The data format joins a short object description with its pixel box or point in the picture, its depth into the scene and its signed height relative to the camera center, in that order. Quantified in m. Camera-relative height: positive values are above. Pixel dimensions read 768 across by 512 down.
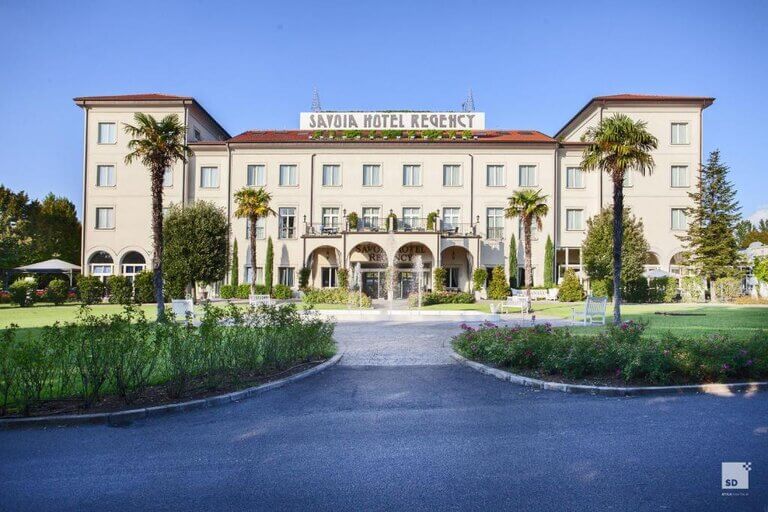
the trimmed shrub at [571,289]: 31.81 -1.19
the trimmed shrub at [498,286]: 32.50 -1.11
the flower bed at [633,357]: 7.77 -1.49
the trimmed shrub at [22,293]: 27.48 -1.69
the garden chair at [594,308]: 16.45 -1.27
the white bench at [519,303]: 20.34 -1.46
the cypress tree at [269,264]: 35.12 +0.30
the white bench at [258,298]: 22.83 -1.48
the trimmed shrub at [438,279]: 31.91 -0.61
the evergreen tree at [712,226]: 32.88 +3.47
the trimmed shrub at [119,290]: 30.17 -1.55
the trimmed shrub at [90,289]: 30.72 -1.55
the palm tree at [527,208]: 26.82 +3.72
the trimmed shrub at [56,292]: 29.55 -1.70
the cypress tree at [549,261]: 34.91 +0.79
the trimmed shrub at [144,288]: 29.83 -1.39
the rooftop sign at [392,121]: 39.80 +12.81
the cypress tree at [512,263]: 34.72 +0.60
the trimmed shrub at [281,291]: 32.59 -1.61
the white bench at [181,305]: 16.20 -1.36
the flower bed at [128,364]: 6.38 -1.51
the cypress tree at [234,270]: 35.44 -0.19
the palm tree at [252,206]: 31.97 +4.29
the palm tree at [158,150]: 19.30 +4.90
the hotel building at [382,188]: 35.69 +6.39
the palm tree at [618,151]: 17.95 +4.74
